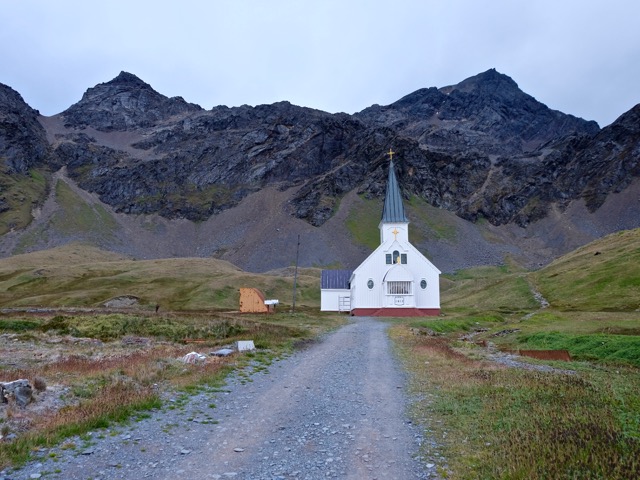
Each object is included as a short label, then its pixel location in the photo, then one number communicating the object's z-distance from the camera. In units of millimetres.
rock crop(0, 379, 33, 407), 11445
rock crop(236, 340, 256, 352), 23562
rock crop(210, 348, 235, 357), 21578
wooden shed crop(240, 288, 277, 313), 63844
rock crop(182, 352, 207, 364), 19469
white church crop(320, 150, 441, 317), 68500
